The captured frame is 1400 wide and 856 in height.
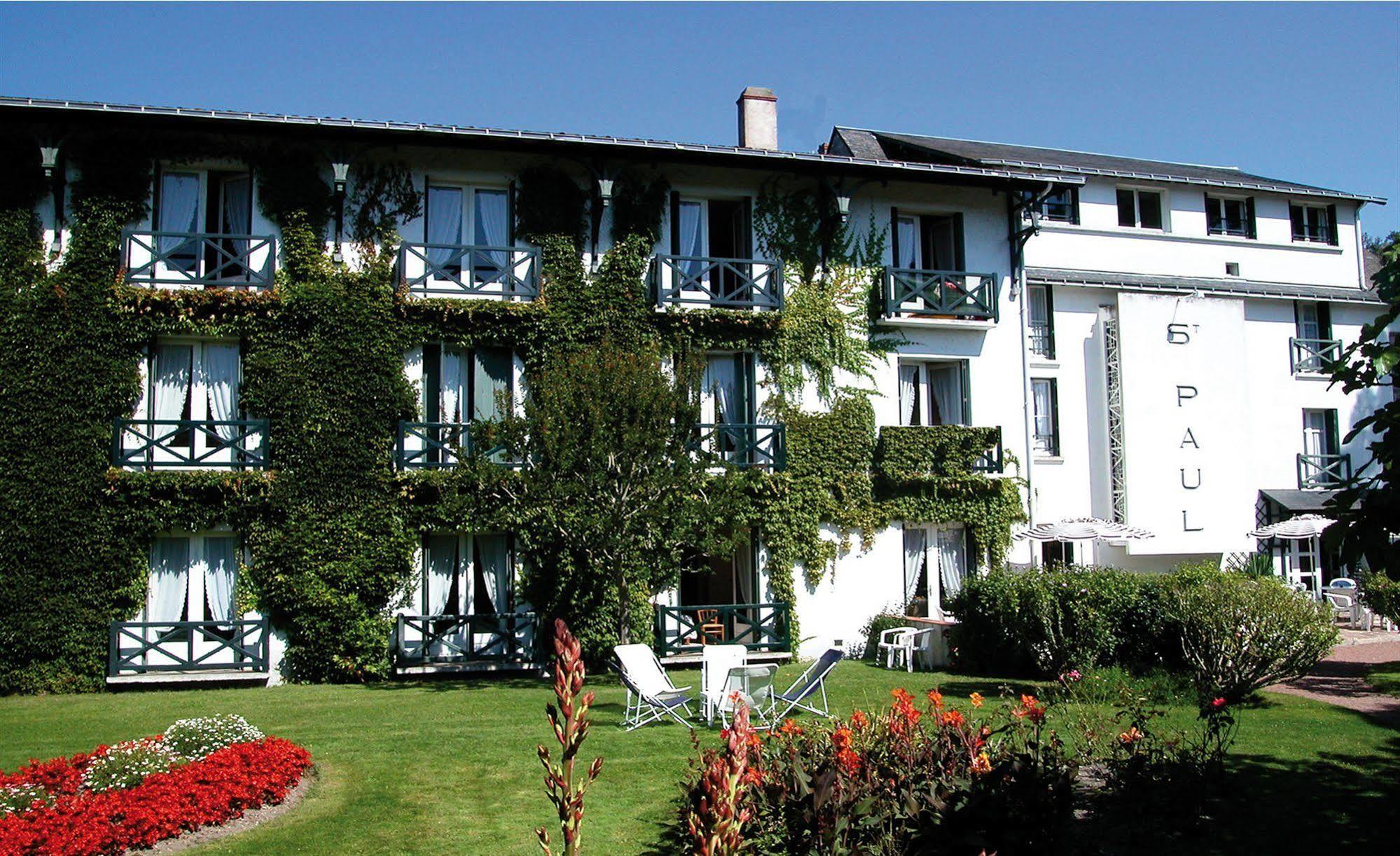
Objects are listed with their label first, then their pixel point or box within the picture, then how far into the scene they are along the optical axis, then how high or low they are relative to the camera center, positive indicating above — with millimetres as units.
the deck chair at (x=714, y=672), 11938 -1370
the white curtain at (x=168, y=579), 17469 -309
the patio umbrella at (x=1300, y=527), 24281 +258
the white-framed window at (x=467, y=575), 18438 -351
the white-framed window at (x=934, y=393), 21500 +2985
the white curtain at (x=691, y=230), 20484 +5925
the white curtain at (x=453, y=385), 18828 +2906
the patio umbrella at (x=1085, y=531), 21828 +248
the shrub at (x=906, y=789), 6766 -1565
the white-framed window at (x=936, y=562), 20781 -310
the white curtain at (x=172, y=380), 17969 +2930
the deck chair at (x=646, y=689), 12109 -1580
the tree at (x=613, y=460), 15898 +1325
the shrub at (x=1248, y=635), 12617 -1090
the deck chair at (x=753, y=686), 11289 -1428
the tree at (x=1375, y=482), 5898 +317
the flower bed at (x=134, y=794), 7289 -1720
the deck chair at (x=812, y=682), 12008 -1486
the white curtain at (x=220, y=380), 18141 +2929
